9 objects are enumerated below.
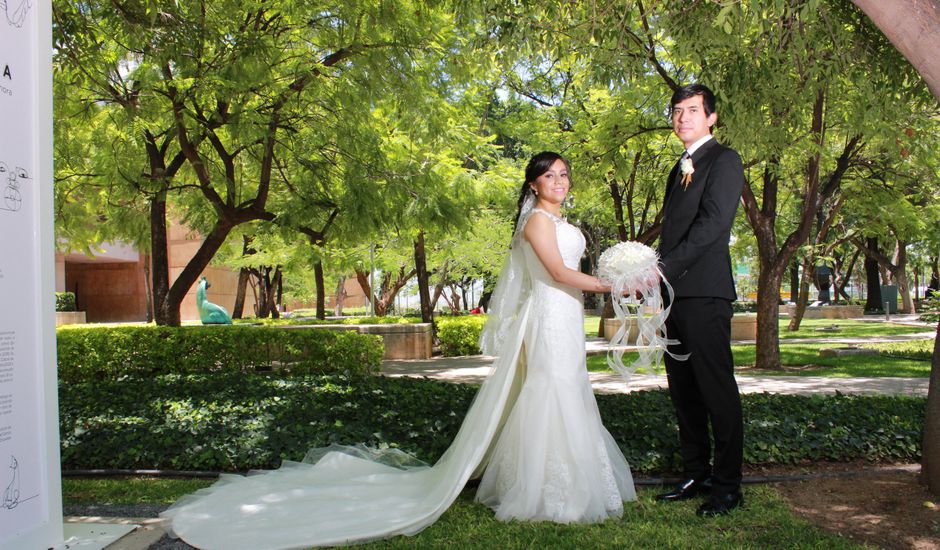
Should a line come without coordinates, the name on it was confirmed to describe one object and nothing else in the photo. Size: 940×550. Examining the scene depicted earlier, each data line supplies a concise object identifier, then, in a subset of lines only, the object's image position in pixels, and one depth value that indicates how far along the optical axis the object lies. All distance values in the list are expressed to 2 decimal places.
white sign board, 3.21
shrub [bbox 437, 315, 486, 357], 17.44
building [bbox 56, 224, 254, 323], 39.69
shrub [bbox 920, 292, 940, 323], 17.24
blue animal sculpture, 15.23
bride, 4.01
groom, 4.03
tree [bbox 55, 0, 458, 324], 7.75
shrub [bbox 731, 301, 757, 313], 50.41
